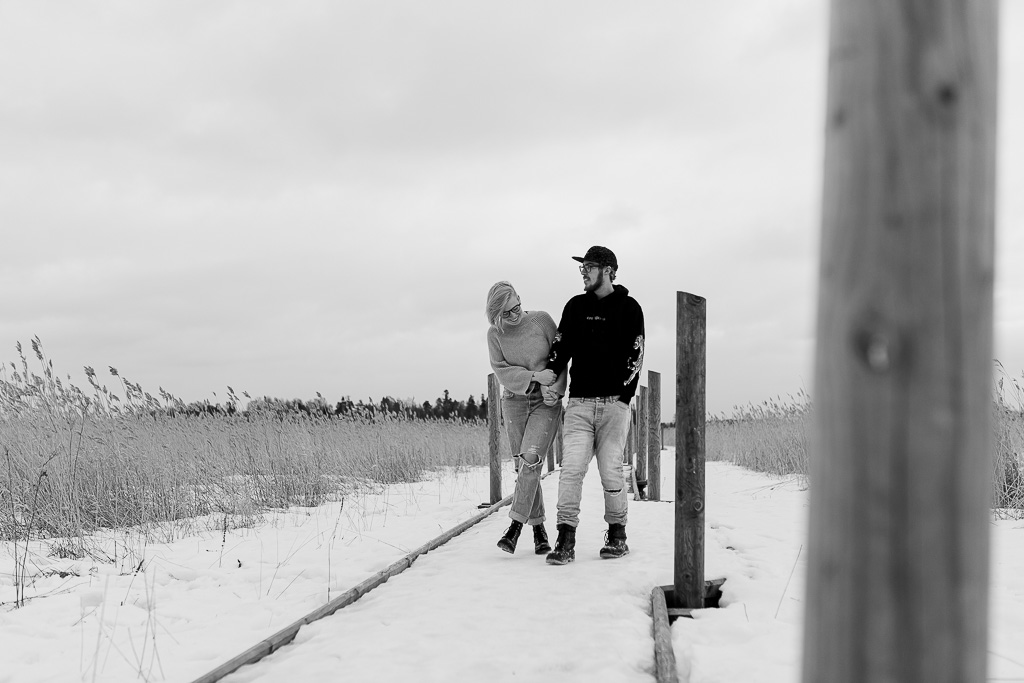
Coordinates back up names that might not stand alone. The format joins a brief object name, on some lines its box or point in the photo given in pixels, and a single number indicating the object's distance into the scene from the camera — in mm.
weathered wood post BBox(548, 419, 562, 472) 18414
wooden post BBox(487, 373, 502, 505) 9883
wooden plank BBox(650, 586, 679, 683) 3139
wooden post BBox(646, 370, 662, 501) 10164
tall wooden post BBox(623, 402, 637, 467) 18883
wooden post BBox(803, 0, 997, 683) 1236
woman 5754
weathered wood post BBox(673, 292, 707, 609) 4430
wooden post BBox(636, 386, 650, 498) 11586
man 5590
